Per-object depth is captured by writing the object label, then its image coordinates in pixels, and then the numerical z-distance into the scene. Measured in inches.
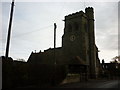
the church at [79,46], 1013.2
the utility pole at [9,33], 447.5
